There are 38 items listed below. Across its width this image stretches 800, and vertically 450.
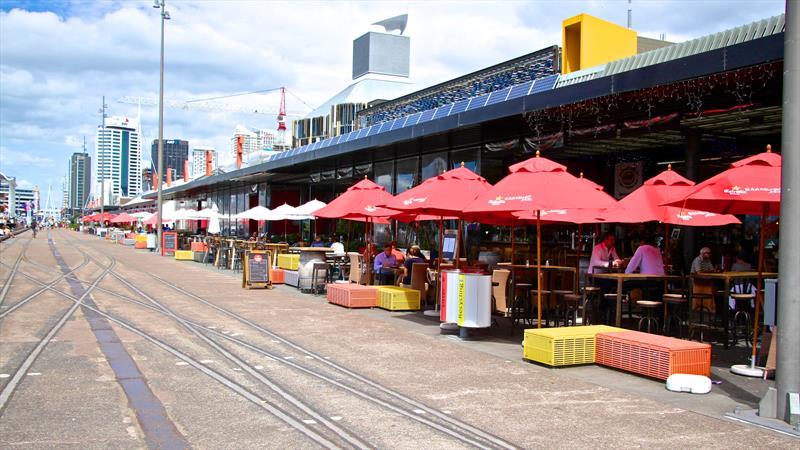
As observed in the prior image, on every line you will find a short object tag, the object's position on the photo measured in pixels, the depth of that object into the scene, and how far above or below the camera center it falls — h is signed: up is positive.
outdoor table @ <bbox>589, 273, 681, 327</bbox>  10.27 -0.74
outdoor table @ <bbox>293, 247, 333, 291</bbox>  18.39 -1.06
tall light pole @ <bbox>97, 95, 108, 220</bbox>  79.31 +4.54
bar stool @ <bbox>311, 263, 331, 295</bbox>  17.72 -1.37
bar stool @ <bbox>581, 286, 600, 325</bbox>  10.99 -1.26
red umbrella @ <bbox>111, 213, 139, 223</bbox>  59.06 +0.05
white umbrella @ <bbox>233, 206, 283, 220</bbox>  26.30 +0.29
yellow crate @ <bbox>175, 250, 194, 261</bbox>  32.78 -1.68
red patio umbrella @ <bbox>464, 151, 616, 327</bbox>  9.59 +0.51
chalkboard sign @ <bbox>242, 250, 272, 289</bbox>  18.56 -1.26
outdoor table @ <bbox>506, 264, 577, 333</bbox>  11.66 -0.72
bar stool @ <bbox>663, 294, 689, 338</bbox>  10.34 -1.27
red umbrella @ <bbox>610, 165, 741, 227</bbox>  11.72 +0.39
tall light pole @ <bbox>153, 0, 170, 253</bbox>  38.06 +5.55
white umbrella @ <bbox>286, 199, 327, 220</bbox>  22.41 +0.45
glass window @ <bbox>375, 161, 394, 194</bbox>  23.94 +1.76
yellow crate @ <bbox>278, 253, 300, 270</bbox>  20.78 -1.18
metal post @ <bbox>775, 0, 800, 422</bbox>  6.32 -0.04
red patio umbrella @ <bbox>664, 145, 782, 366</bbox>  7.99 +0.56
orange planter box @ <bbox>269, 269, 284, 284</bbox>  20.67 -1.63
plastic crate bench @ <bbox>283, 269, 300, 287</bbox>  19.48 -1.60
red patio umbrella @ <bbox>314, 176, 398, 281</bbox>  16.09 +0.49
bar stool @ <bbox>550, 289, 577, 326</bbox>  11.59 -1.35
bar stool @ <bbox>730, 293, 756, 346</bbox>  10.16 -1.33
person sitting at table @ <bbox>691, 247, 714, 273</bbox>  11.62 -0.54
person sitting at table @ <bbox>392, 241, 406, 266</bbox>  16.47 -0.78
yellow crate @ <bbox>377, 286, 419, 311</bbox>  14.19 -1.54
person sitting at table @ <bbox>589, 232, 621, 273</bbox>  12.65 -0.50
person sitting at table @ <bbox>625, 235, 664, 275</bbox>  11.20 -0.50
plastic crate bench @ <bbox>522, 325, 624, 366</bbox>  8.66 -1.51
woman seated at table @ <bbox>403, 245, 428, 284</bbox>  15.75 -0.79
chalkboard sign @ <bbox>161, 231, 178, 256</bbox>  38.34 -1.20
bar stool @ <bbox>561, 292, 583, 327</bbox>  11.02 -1.24
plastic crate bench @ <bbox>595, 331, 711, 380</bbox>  7.88 -1.47
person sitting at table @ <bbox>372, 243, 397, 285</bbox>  16.28 -0.99
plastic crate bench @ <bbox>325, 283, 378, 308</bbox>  14.54 -1.54
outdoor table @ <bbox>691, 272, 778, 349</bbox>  9.65 -0.66
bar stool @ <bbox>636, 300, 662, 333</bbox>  10.16 -1.20
